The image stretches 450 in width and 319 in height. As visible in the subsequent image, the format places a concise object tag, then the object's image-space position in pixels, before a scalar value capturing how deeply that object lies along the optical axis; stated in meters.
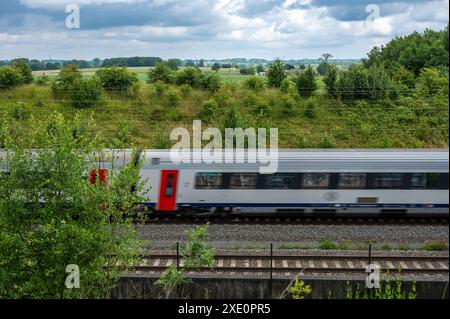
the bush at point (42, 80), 40.31
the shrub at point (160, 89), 36.88
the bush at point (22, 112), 32.76
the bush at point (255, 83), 37.41
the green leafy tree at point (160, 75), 40.38
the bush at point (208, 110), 33.97
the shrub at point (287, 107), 34.06
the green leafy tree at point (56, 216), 9.64
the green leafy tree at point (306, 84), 36.38
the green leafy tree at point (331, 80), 35.00
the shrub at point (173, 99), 35.59
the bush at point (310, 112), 33.72
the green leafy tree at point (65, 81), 36.69
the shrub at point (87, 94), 34.94
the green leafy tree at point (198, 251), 11.70
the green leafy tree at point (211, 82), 37.69
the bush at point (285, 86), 36.66
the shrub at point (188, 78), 38.98
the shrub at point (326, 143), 29.55
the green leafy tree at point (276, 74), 38.16
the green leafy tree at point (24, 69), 40.26
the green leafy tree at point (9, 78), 38.61
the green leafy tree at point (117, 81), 37.78
